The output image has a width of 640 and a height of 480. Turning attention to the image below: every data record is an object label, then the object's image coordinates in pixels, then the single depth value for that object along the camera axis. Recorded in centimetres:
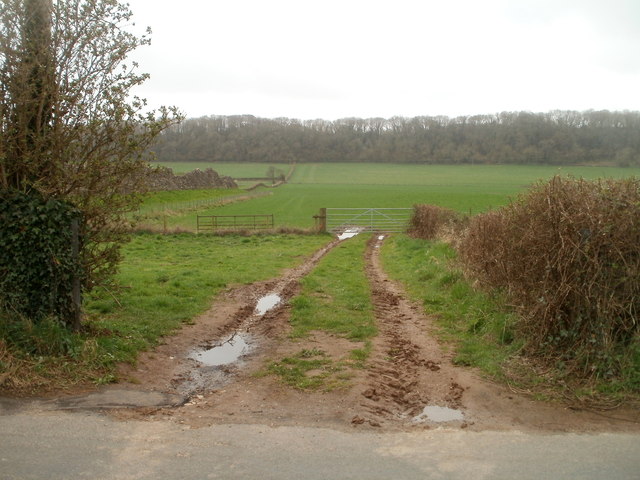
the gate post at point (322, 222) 3091
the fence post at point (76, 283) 733
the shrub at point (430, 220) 2433
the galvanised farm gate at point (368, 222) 3438
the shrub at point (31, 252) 698
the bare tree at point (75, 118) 714
